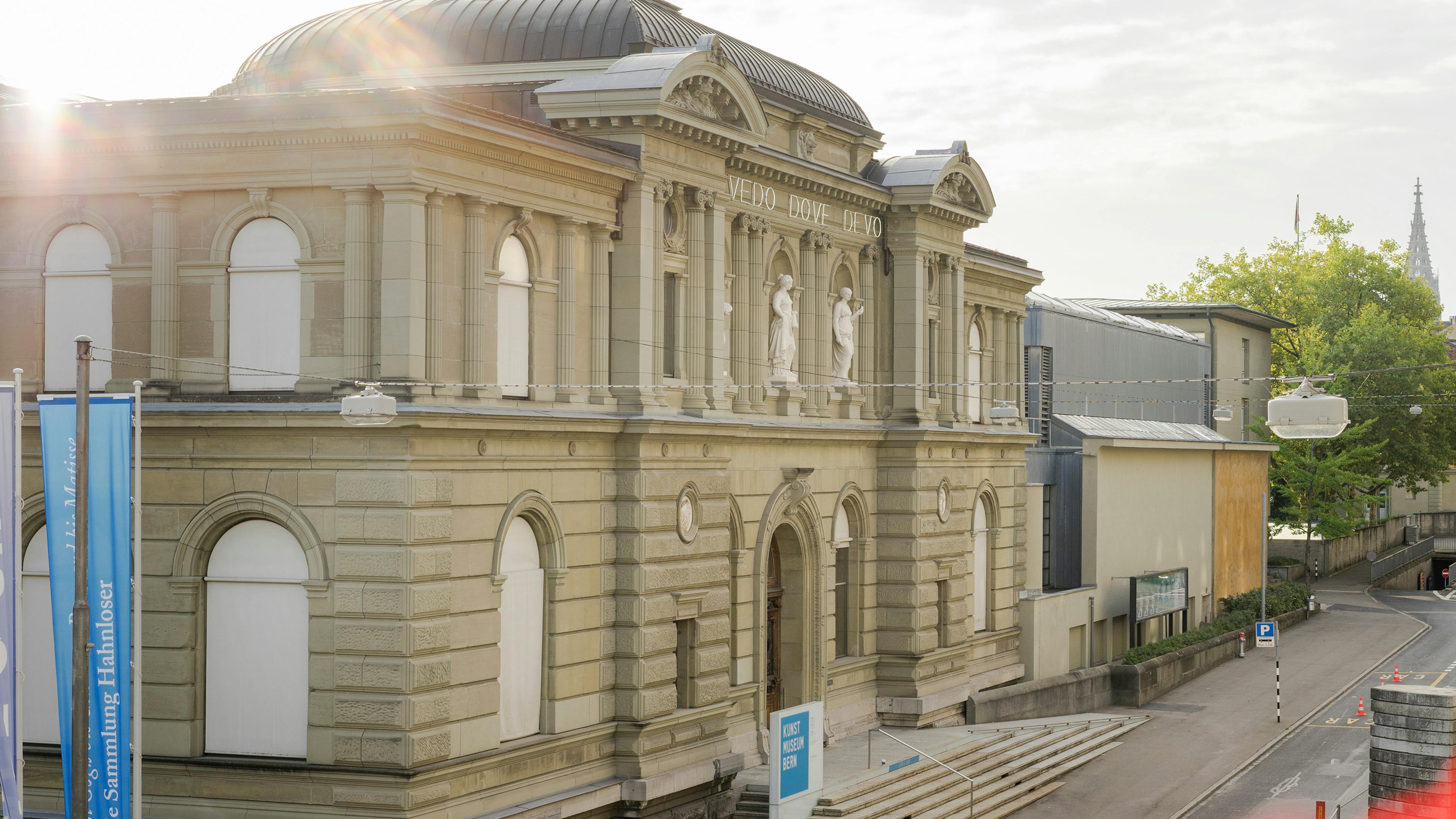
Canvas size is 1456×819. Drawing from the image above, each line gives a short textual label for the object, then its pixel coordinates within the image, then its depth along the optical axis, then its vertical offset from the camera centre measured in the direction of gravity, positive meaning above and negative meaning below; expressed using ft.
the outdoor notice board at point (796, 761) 94.58 -19.42
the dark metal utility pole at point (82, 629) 64.18 -8.01
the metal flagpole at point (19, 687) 70.69 -11.35
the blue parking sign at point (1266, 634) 164.35 -20.17
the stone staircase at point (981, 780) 108.17 -25.65
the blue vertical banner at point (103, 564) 72.74 -6.29
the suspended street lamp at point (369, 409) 65.77 +0.69
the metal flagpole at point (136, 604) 72.69 -8.02
